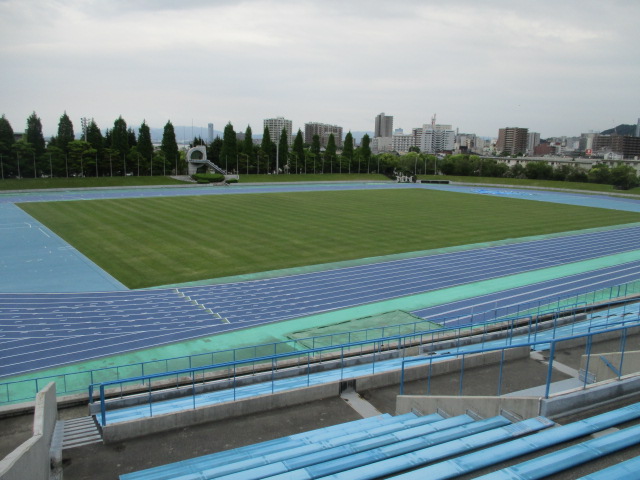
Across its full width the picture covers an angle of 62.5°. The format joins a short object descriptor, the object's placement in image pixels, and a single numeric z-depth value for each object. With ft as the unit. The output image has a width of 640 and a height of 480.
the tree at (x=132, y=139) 276.74
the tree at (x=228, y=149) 287.48
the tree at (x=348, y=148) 325.83
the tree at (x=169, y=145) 267.80
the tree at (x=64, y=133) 245.04
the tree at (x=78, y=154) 243.40
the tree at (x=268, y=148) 302.97
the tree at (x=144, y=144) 266.36
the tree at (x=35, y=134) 242.78
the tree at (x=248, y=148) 297.94
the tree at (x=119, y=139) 256.91
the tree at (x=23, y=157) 227.40
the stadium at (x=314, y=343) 23.61
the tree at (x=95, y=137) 246.47
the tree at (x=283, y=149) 304.71
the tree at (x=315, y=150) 315.56
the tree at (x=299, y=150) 312.09
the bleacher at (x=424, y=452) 20.81
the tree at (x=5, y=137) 223.16
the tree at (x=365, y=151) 331.77
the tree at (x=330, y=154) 323.37
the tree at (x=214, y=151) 301.02
